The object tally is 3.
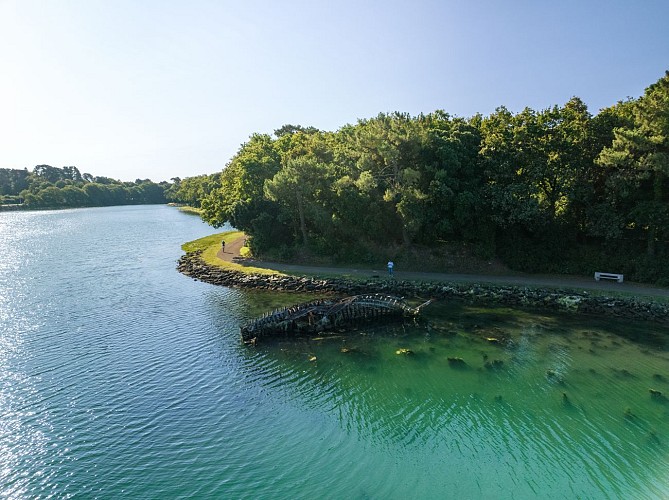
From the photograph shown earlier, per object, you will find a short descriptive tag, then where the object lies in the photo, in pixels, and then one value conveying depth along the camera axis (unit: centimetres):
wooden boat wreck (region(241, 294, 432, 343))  3025
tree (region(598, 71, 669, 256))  3388
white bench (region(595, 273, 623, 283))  3757
